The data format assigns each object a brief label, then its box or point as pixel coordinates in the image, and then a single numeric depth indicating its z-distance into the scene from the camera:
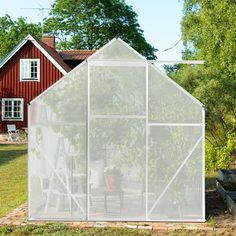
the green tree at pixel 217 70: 17.98
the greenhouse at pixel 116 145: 9.20
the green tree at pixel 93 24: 45.00
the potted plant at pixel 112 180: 9.26
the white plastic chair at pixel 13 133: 29.38
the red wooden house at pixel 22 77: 31.73
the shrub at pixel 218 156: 16.81
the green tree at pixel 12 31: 54.38
